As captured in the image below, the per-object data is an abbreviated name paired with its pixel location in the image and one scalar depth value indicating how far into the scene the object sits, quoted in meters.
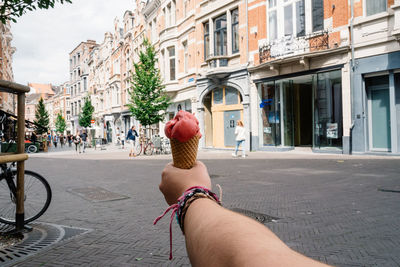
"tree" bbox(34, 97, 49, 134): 54.16
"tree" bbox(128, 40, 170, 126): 19.77
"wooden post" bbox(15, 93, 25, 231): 3.94
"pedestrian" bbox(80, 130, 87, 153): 23.03
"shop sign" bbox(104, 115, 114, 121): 40.33
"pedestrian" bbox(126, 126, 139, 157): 17.69
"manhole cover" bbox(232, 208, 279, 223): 4.45
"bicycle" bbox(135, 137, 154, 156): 18.55
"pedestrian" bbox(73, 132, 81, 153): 23.38
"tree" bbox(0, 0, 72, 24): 5.32
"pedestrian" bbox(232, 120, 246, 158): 14.50
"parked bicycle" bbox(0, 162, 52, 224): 4.21
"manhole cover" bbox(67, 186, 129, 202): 6.27
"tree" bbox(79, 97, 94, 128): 40.38
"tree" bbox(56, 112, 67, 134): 64.75
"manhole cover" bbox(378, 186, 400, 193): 6.07
